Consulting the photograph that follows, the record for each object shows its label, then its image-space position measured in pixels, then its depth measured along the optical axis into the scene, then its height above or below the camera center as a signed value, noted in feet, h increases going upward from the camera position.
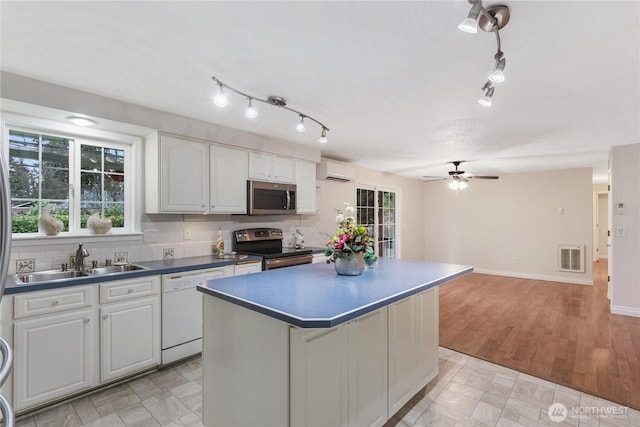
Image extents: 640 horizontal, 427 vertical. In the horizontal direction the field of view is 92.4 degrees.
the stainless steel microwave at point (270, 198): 11.75 +0.62
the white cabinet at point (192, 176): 9.59 +1.25
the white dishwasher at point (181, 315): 8.75 -3.00
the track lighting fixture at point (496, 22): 4.73 +3.05
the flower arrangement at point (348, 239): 7.05 -0.60
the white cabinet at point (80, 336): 6.63 -2.97
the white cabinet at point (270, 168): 11.93 +1.86
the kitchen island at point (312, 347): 4.76 -2.42
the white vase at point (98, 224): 9.07 -0.32
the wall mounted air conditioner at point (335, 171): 15.21 +2.19
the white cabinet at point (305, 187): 13.70 +1.22
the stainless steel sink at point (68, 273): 7.75 -1.63
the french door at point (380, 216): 19.61 -0.17
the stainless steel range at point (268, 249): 11.32 -1.47
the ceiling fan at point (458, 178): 16.93 +2.00
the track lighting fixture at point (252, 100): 7.17 +3.05
